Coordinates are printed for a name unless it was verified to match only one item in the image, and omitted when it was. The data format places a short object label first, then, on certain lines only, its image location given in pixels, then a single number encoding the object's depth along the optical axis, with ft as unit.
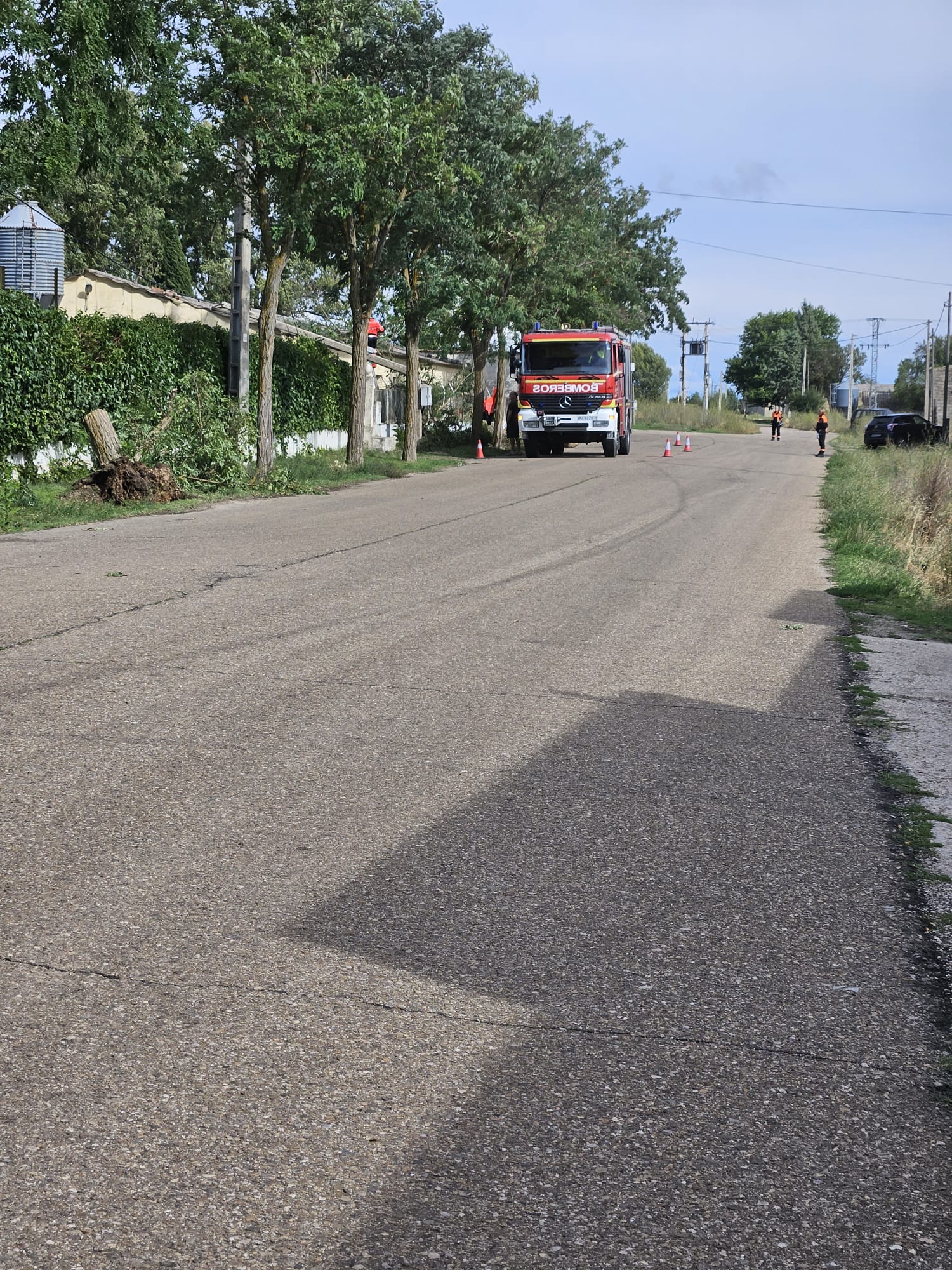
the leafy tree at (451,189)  98.27
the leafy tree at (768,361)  455.63
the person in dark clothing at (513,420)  150.51
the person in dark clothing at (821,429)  159.84
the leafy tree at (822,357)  472.03
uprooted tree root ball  65.10
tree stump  70.18
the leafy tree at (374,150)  78.23
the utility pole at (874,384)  454.81
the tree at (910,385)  366.02
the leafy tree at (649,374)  377.91
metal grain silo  76.07
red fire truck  123.95
